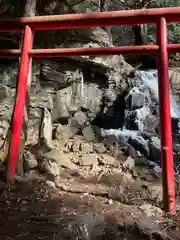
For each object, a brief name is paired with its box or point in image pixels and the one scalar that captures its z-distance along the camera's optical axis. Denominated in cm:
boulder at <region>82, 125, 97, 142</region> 621
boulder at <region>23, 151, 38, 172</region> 383
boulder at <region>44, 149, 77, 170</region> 471
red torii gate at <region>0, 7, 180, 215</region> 245
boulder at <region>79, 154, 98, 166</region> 488
